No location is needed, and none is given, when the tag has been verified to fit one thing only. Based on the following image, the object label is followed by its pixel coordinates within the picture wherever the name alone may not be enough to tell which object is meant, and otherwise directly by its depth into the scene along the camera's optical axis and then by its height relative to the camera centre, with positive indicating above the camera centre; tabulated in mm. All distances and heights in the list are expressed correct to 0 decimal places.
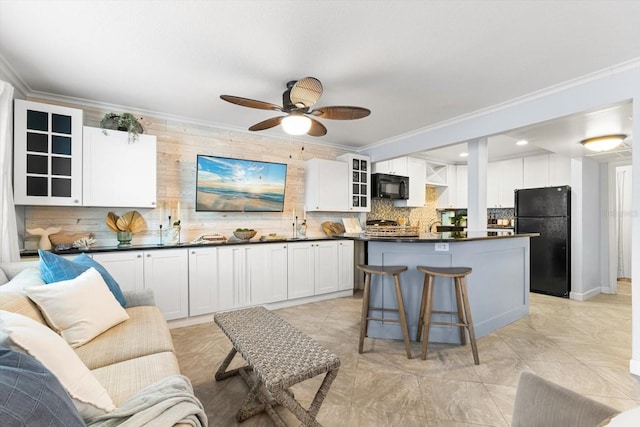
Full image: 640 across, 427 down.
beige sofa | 1324 -746
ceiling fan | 2273 +907
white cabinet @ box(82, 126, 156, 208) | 2992 +472
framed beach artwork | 3781 +403
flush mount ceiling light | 3648 +927
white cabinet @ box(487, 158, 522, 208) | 5565 +649
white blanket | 958 -671
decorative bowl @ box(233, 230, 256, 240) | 3805 -256
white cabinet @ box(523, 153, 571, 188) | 4976 +783
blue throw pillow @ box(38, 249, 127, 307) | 1894 -375
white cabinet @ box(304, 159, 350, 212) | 4516 +461
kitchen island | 2797 -630
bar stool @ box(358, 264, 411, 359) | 2564 -743
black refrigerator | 4520 -280
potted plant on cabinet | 3102 +962
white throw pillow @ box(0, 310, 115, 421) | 937 -506
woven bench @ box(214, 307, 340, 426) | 1390 -734
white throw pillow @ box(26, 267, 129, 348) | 1617 -543
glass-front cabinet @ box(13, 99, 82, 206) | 2672 +563
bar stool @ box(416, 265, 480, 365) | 2453 -738
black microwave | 5129 +508
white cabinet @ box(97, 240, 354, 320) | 3027 -707
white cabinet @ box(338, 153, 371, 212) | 4816 +559
